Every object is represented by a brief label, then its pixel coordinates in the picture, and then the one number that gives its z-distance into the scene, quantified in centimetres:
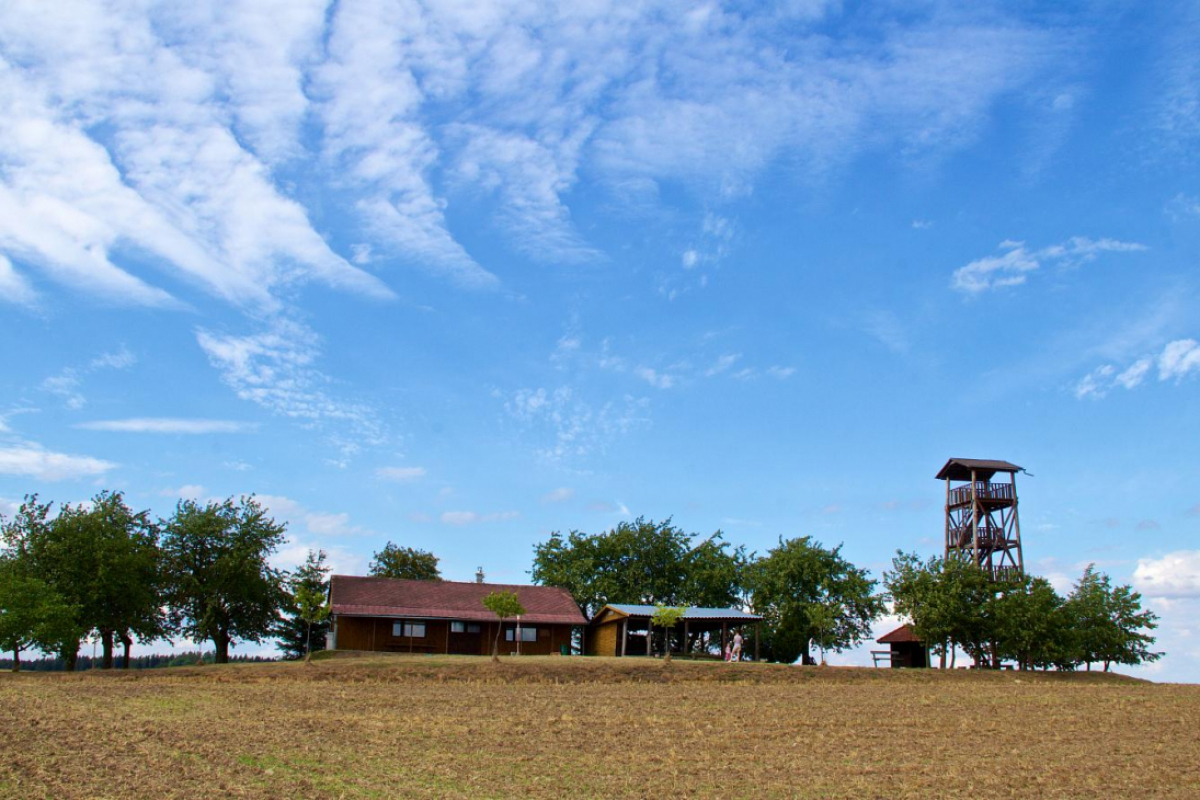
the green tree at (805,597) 5562
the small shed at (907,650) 5316
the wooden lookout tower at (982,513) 5003
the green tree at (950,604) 4338
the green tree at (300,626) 5447
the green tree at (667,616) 4297
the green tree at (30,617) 3869
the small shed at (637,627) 4677
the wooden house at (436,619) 4734
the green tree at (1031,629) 4197
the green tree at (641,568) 6356
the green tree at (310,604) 3959
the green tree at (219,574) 5047
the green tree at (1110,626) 4428
